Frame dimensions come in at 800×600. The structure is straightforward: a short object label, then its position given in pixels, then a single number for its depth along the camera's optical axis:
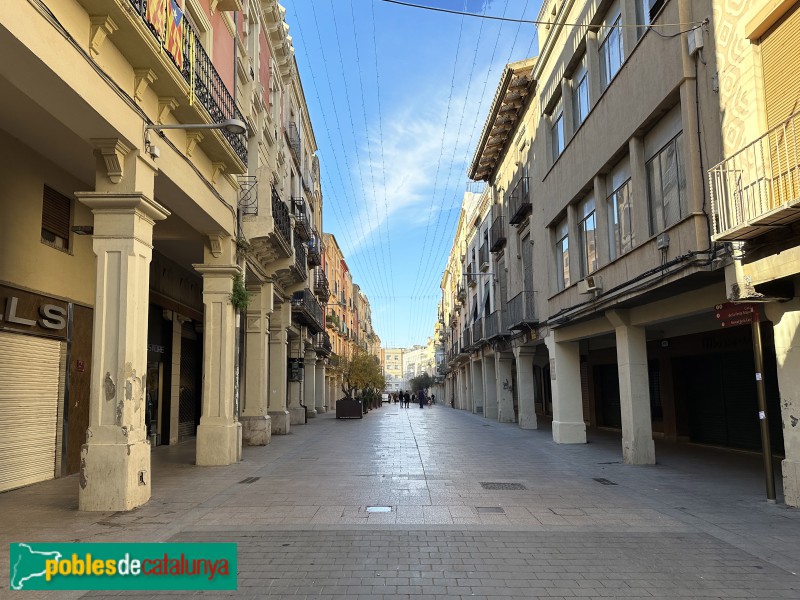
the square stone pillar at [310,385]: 35.38
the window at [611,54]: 12.78
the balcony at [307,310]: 25.96
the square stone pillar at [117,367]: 7.91
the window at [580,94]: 15.20
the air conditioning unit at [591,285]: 13.39
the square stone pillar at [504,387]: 26.70
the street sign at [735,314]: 8.44
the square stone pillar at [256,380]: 16.58
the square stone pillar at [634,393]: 12.52
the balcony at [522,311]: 20.25
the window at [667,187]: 10.30
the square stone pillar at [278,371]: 20.50
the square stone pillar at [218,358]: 12.64
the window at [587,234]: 14.75
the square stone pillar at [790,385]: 7.90
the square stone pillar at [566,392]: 16.94
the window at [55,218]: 10.82
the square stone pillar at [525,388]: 22.39
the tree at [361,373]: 39.31
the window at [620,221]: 12.52
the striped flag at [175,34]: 9.09
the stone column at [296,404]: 26.50
